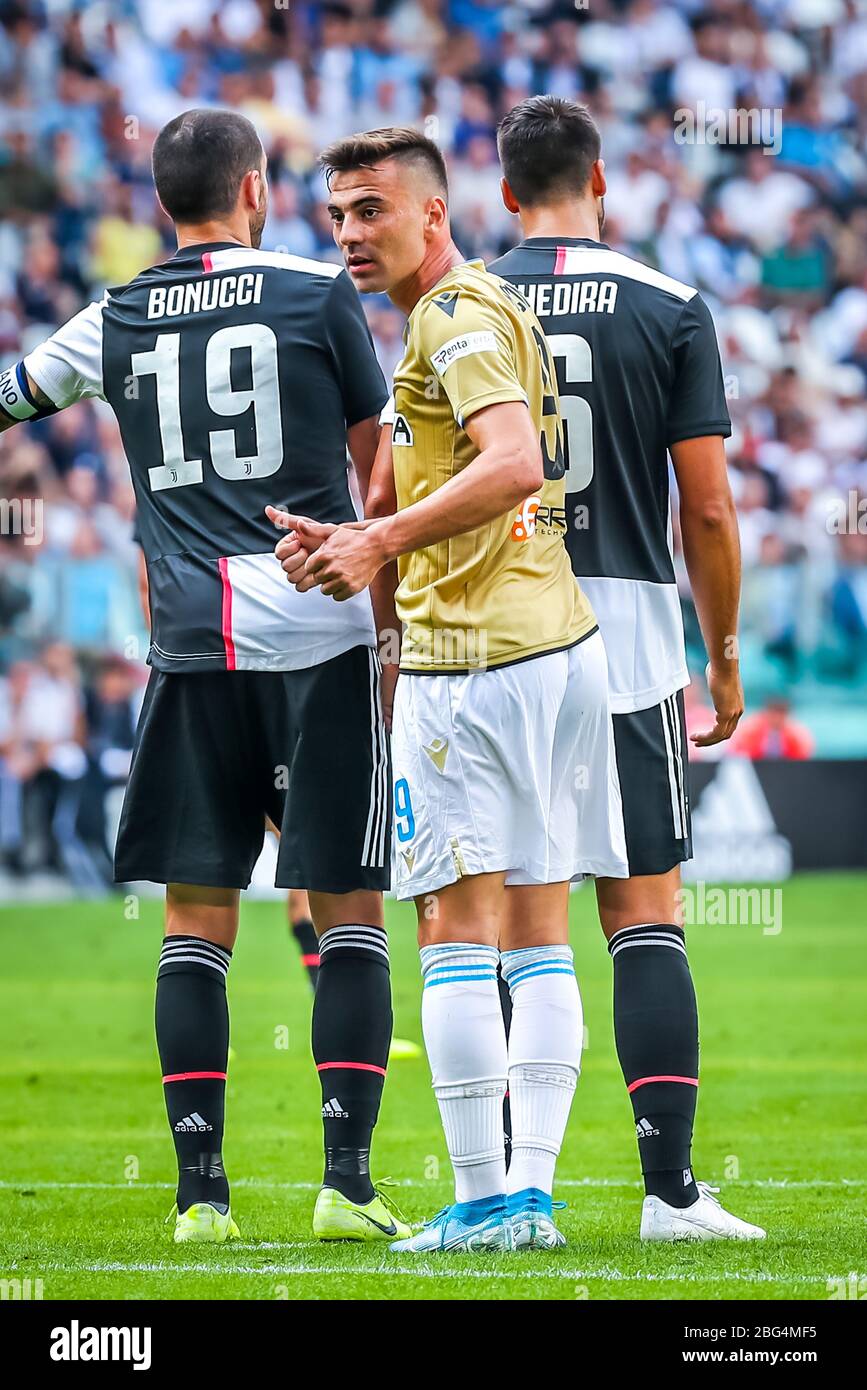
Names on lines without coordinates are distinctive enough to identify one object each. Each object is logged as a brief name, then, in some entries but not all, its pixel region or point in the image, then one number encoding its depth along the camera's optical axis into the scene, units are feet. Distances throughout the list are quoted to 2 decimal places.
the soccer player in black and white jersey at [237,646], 27.66
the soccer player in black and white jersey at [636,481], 27.81
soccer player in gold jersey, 23.94
